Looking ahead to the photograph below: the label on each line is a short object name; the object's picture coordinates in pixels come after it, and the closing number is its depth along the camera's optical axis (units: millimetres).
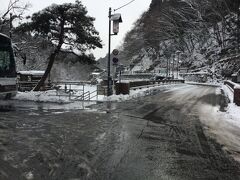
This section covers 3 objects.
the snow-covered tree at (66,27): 14635
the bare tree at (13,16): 19857
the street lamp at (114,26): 13849
